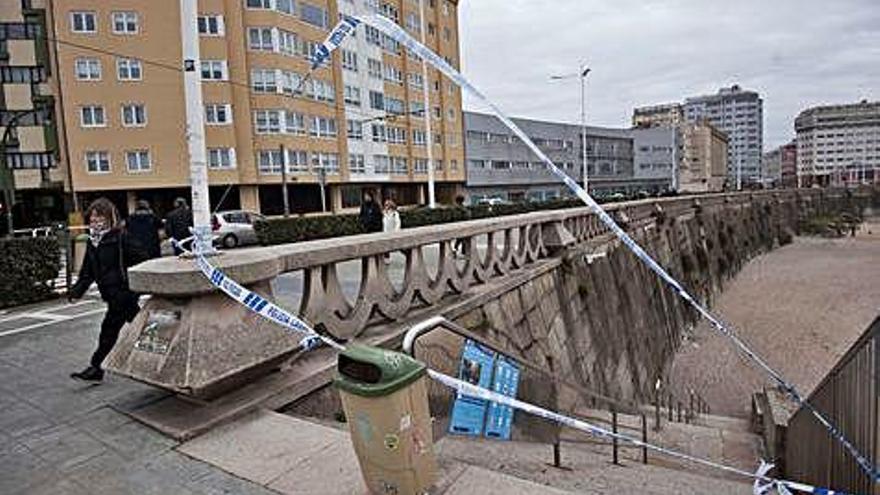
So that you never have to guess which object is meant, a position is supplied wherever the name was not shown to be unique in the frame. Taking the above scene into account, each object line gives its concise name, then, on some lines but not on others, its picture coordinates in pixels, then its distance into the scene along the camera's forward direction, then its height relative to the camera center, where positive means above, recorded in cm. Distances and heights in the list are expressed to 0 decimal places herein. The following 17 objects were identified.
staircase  303 -152
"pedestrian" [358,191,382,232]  1303 -34
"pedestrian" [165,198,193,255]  1065 -29
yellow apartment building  3194 +640
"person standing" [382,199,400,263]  1209 -41
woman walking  492 -52
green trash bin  257 -101
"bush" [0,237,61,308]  980 -94
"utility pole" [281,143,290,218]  3075 +195
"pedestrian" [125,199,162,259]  836 -26
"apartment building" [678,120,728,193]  10394 +498
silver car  2209 -90
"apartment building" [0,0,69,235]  3300 +696
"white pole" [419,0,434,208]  2847 +137
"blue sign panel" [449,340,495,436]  519 -183
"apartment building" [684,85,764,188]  15200 +1944
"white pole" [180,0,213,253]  470 +76
